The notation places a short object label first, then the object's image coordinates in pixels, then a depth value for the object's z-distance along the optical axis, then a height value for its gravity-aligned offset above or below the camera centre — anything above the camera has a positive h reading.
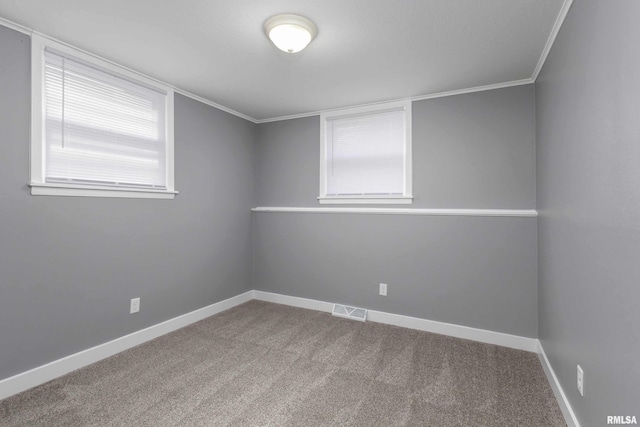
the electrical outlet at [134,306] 2.60 -0.80
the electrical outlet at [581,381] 1.47 -0.82
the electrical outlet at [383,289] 3.21 -0.80
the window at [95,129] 2.08 +0.68
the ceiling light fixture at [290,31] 1.83 +1.15
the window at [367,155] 3.18 +0.67
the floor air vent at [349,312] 3.26 -1.08
